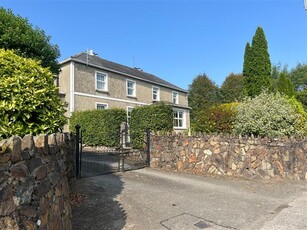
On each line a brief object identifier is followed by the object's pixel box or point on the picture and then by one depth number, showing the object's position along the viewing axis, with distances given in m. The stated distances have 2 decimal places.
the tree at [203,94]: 39.81
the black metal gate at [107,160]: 8.96
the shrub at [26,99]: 3.46
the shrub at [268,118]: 10.49
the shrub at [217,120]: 12.76
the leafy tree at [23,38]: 8.71
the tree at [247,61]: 17.95
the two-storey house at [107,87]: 18.27
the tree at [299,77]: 40.09
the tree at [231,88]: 39.28
